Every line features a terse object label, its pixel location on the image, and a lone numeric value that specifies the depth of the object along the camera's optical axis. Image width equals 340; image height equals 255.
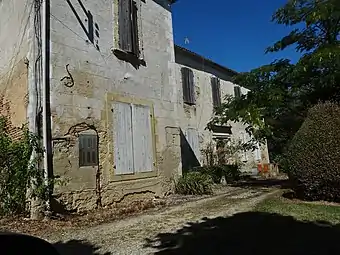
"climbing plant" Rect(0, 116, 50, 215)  6.76
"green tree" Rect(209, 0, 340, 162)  9.54
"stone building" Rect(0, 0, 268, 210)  7.35
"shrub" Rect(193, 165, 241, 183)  13.21
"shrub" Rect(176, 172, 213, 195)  10.14
